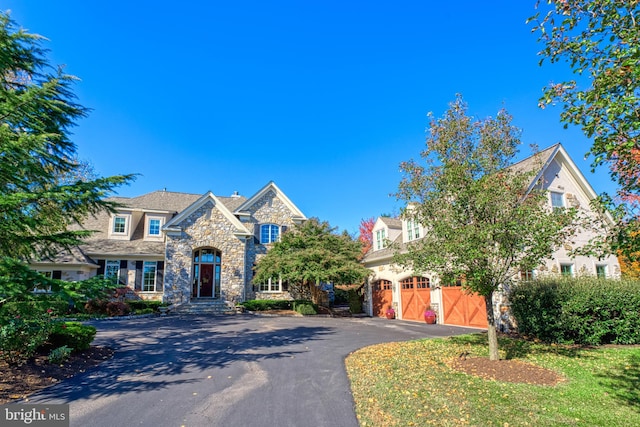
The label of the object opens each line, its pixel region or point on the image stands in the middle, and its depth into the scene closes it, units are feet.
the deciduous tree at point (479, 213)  25.79
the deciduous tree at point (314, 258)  63.93
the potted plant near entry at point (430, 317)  54.39
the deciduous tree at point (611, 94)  12.85
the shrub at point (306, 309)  68.08
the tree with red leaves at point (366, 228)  132.87
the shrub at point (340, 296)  100.70
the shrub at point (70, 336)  27.73
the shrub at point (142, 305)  64.34
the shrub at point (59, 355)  24.59
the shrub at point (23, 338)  22.20
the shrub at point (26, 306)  19.58
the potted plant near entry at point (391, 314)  64.44
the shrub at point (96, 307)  59.21
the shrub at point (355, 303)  76.23
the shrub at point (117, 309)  59.98
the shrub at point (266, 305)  70.64
